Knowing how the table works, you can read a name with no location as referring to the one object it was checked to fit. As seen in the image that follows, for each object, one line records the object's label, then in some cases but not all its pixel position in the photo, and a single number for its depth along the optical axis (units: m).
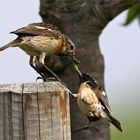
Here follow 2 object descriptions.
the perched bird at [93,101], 10.23
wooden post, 6.83
